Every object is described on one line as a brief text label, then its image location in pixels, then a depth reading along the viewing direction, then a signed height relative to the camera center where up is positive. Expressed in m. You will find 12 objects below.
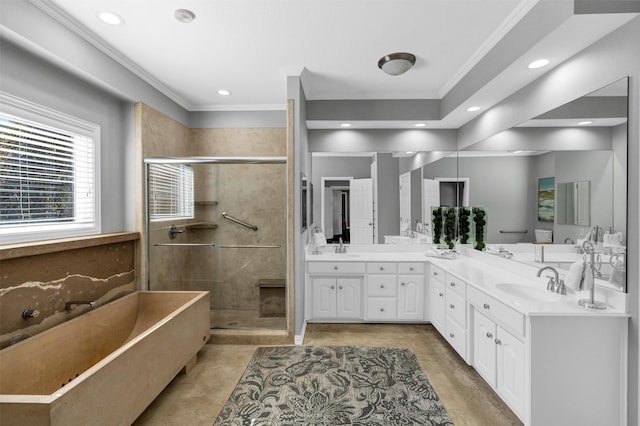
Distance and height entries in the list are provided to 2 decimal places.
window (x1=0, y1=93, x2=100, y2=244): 2.03 +0.26
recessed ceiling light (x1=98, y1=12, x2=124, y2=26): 2.10 +1.27
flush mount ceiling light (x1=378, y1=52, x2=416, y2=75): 2.62 +1.20
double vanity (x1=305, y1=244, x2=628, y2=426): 1.77 -0.83
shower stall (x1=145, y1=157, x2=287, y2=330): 3.20 -0.25
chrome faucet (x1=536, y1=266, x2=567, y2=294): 2.11 -0.51
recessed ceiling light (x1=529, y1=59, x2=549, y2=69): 2.16 +0.99
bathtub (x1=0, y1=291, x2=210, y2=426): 1.37 -0.91
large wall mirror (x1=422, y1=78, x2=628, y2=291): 1.85 +0.26
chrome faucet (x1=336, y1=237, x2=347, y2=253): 3.92 -0.49
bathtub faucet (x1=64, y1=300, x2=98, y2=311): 2.30 -0.68
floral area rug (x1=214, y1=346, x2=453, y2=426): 2.06 -1.33
